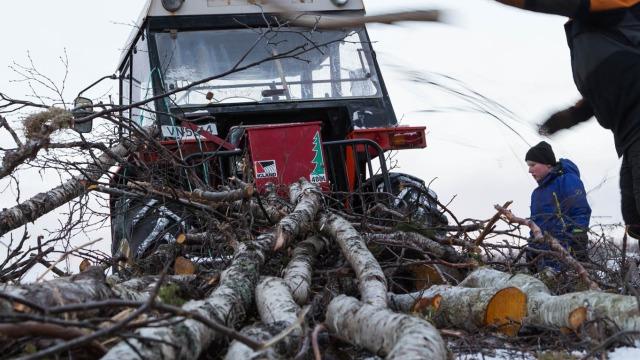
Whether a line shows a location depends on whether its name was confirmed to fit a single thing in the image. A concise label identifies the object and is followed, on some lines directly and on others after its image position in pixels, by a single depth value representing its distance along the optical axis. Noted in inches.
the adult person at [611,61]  194.2
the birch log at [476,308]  155.9
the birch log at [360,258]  152.3
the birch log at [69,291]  122.3
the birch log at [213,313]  105.5
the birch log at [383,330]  106.0
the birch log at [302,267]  164.6
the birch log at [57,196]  208.2
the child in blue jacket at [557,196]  234.1
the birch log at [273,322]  113.7
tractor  259.3
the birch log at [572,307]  138.9
